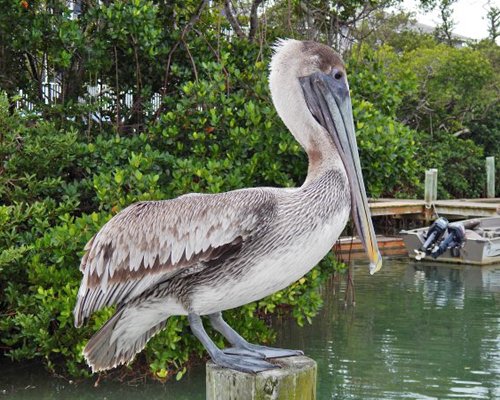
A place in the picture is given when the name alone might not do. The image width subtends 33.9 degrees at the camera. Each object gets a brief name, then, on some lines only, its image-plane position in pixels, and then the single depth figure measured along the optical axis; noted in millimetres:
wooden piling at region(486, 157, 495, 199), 24203
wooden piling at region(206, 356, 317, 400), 2611
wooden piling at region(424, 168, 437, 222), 19531
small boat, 16203
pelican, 2855
